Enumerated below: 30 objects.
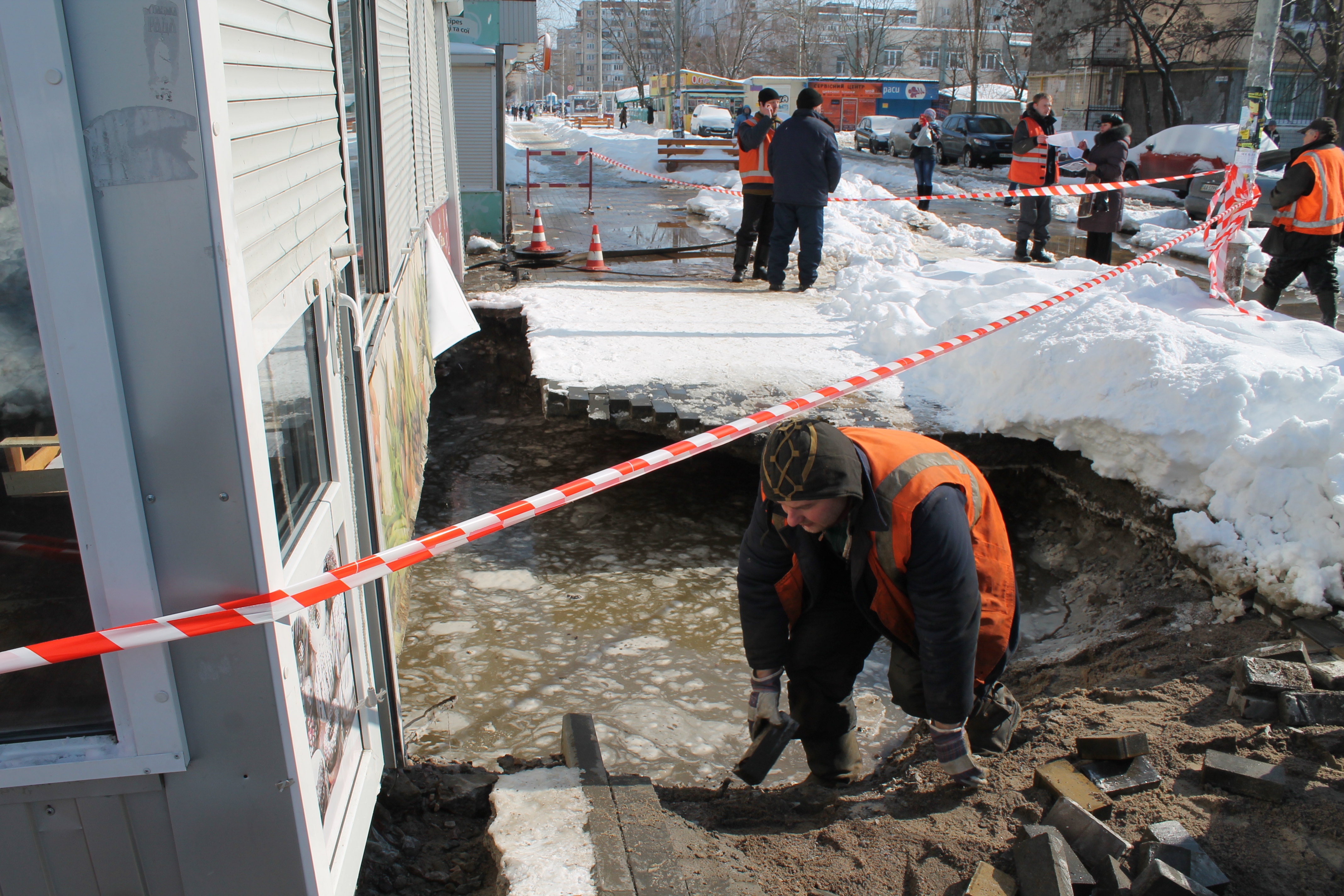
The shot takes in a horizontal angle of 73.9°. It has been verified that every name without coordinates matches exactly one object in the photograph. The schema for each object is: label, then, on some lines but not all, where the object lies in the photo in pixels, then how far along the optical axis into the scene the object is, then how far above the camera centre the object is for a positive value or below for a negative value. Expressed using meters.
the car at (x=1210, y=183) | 15.31 -0.23
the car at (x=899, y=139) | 29.17 +0.99
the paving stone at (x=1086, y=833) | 2.50 -1.83
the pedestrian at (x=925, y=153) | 16.41 +0.33
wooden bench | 24.80 +0.57
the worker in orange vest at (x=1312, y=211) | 7.13 -0.32
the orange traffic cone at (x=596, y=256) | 10.77 -0.98
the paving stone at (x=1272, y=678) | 3.13 -1.72
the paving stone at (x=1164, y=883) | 2.25 -1.73
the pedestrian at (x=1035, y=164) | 10.62 +0.08
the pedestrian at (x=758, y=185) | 9.28 -0.14
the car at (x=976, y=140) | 25.47 +0.84
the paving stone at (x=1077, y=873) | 2.37 -1.80
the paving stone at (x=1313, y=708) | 3.02 -1.75
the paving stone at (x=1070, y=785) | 2.79 -1.89
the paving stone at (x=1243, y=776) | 2.74 -1.81
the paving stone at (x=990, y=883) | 2.40 -1.85
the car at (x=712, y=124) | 35.16 +1.78
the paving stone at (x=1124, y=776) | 2.88 -1.89
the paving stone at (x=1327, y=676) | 3.17 -1.73
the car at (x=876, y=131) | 30.98 +1.34
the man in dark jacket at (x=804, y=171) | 8.63 +0.00
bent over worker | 2.51 -1.26
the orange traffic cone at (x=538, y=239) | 11.64 -0.84
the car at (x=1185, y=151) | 17.58 +0.37
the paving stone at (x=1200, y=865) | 2.39 -1.81
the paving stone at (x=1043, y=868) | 2.30 -1.76
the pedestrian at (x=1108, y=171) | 9.78 -0.01
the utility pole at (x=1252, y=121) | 7.70 +0.41
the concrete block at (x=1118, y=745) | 2.90 -1.80
